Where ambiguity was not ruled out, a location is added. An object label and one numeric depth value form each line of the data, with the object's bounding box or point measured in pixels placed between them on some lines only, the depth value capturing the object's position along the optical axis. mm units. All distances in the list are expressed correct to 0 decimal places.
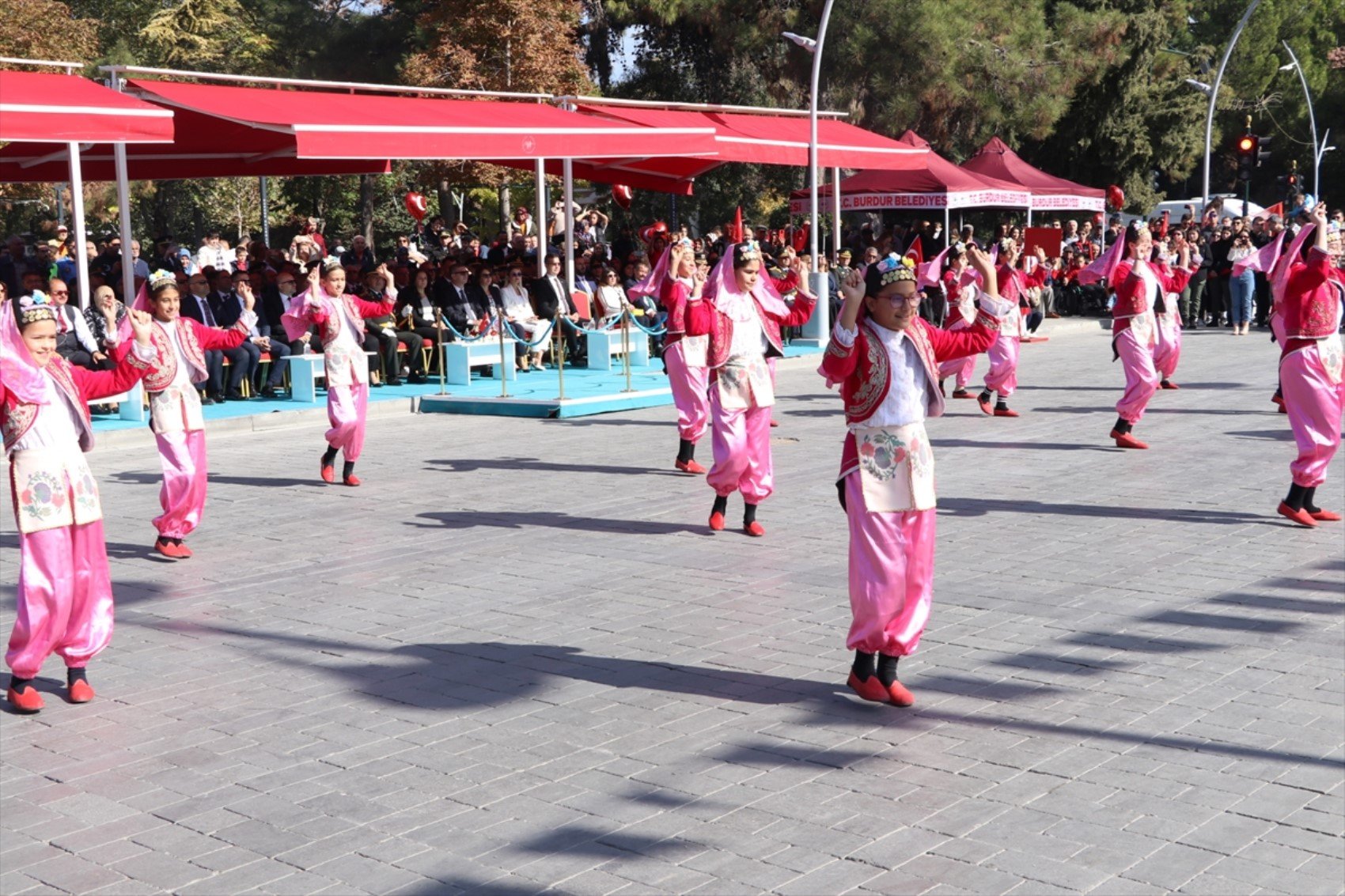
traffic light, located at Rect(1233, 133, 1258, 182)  28398
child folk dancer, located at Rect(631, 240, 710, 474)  12039
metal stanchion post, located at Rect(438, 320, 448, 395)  17789
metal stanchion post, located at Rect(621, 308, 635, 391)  17016
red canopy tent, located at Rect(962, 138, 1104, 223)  30094
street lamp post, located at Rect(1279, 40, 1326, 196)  50875
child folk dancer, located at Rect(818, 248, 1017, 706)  6199
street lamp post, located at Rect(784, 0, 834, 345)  22562
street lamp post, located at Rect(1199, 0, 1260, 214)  31062
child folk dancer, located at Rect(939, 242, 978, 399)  15469
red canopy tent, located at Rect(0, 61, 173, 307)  13766
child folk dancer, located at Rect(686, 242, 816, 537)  9719
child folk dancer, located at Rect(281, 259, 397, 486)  11438
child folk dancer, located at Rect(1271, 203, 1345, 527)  9586
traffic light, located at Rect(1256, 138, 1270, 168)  28703
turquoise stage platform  15945
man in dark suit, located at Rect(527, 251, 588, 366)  19672
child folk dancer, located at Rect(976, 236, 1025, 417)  15109
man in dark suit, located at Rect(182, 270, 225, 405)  16484
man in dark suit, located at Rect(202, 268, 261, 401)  16922
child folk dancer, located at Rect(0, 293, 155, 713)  6391
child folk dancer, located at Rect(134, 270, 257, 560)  9078
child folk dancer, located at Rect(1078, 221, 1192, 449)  12938
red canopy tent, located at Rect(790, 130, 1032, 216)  26922
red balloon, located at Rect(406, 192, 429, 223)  27594
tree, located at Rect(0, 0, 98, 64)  27562
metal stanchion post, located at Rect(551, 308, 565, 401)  16042
